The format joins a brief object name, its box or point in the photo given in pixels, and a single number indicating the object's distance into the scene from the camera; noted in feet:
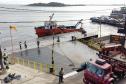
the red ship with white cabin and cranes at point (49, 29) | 203.51
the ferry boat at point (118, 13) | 384.68
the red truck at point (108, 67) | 62.49
